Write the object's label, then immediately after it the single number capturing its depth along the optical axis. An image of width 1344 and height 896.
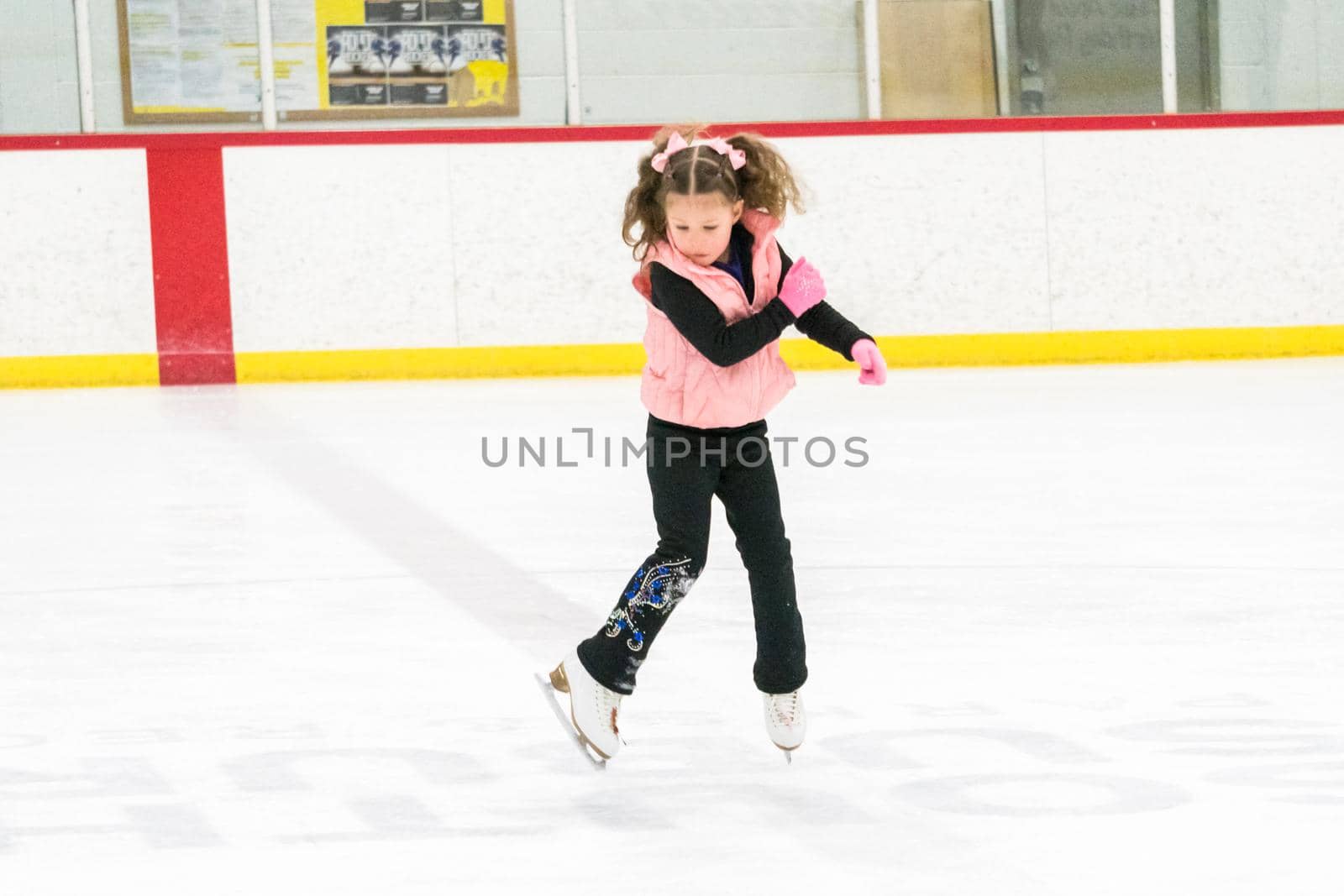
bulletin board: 20.19
